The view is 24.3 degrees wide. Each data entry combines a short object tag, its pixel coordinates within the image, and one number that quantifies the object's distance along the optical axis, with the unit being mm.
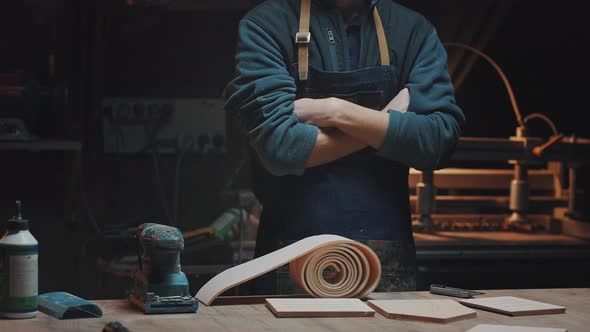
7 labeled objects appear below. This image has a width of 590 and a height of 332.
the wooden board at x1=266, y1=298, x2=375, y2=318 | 2564
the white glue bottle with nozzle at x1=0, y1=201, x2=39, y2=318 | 2503
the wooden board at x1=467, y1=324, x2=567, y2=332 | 2468
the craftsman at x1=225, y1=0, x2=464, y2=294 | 3145
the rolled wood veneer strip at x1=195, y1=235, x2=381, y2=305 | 2688
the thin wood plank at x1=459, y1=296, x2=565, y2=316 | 2623
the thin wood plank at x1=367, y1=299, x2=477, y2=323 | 2543
